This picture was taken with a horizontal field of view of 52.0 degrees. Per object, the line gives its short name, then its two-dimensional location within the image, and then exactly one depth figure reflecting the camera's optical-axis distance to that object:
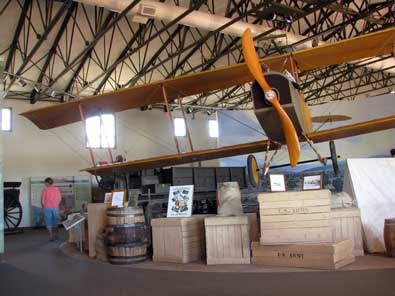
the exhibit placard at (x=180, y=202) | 5.62
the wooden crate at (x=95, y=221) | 6.09
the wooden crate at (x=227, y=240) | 4.95
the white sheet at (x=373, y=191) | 5.14
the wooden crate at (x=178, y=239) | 5.22
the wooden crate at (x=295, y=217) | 4.55
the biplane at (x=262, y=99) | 5.14
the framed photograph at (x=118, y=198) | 6.08
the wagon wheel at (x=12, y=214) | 12.46
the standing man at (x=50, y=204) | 8.80
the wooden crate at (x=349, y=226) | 4.96
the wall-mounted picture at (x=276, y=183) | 5.05
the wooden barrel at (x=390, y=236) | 4.64
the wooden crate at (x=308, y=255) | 4.27
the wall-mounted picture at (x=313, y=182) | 4.99
